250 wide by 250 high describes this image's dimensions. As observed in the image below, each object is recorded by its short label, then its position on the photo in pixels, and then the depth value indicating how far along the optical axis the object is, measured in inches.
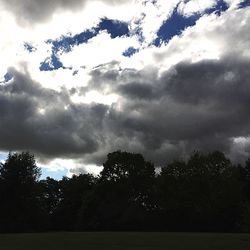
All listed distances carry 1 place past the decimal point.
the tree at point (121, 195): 2306.6
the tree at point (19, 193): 2153.3
